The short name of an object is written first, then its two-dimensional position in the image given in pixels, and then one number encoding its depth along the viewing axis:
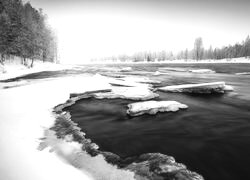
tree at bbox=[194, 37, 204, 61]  90.25
